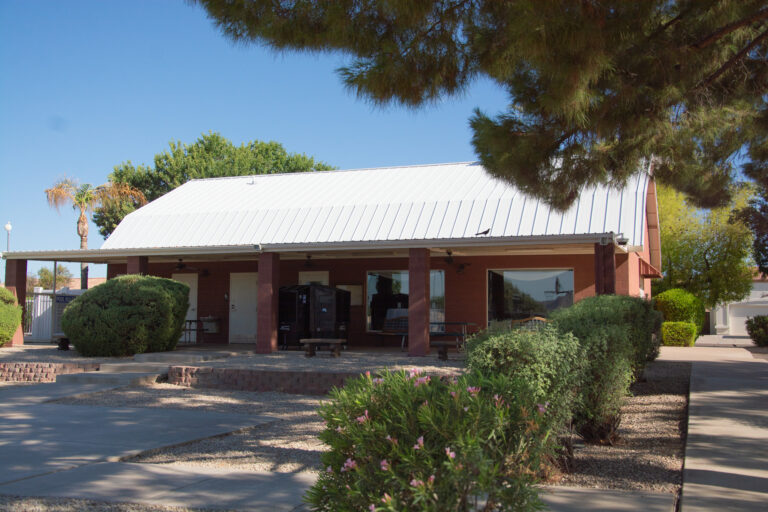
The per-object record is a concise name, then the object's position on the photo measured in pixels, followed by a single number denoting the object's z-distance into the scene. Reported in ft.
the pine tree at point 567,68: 21.01
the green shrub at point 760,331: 79.40
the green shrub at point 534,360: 18.01
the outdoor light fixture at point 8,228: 98.28
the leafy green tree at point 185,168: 131.95
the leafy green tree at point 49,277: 187.52
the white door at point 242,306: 70.28
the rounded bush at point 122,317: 50.37
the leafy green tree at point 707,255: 95.86
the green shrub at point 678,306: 83.30
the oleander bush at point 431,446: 10.61
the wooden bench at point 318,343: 50.11
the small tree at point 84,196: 108.17
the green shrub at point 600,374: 22.20
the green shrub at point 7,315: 59.36
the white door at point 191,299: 72.28
